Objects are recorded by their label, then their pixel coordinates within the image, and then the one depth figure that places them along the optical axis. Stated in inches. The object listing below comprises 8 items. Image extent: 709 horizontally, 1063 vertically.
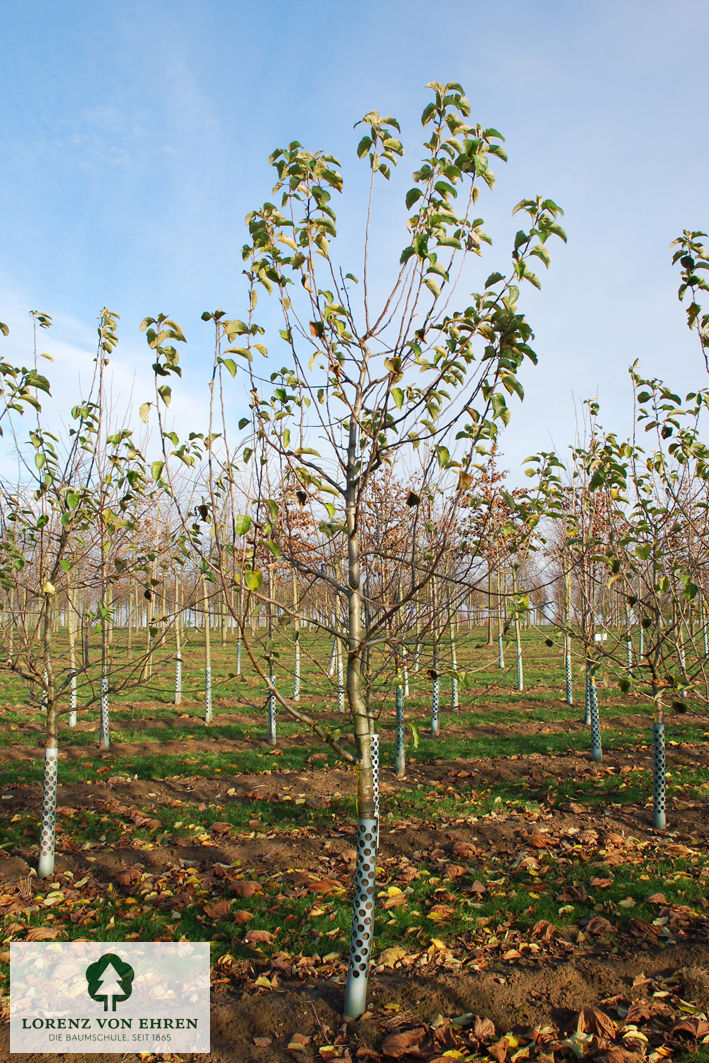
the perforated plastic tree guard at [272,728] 431.2
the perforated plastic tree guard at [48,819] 225.0
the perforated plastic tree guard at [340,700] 557.5
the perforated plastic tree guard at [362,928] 142.1
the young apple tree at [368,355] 119.6
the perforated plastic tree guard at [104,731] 407.5
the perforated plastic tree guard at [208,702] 480.4
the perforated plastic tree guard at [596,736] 375.5
